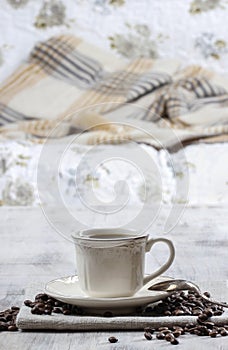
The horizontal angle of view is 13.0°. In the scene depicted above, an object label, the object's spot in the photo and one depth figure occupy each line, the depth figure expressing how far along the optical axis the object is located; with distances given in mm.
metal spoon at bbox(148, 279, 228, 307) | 1093
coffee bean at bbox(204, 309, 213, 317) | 1023
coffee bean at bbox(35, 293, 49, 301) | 1106
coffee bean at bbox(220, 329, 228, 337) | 990
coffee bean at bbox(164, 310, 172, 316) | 1051
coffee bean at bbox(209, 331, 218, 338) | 987
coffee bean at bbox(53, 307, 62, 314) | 1053
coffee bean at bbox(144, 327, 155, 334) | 1002
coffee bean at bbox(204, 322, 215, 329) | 1008
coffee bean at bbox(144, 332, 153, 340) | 978
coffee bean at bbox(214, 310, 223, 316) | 1037
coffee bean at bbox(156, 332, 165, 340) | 981
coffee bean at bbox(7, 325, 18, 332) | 1011
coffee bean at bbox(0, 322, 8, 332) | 1016
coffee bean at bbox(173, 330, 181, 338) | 989
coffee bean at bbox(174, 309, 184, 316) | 1044
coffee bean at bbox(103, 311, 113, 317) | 1044
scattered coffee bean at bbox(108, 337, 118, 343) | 969
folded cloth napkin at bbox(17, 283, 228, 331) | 1011
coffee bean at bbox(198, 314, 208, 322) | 1018
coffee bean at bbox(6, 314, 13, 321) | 1044
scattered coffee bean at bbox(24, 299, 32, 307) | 1066
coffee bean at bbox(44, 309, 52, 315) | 1040
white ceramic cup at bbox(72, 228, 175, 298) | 1082
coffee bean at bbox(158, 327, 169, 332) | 1002
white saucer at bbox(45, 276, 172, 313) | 1054
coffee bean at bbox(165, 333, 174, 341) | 973
